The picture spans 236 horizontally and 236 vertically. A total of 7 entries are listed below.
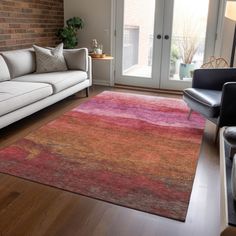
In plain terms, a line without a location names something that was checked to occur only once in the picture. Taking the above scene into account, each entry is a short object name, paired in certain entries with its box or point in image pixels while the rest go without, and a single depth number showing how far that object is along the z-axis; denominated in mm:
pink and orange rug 1917
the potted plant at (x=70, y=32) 4684
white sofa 2779
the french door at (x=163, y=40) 4320
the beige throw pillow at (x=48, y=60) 3863
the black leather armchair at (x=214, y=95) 2521
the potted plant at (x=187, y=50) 4438
